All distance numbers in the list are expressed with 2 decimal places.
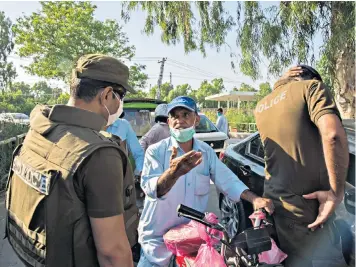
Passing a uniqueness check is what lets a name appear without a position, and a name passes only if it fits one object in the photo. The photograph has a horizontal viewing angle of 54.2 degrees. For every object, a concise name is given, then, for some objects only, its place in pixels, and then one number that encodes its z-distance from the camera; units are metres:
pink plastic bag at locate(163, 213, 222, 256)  1.66
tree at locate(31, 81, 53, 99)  82.94
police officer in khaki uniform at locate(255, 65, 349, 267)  1.71
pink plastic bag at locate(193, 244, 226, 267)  1.55
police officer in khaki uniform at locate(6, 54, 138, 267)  1.22
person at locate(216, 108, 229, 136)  11.39
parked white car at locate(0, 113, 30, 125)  7.58
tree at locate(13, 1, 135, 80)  20.05
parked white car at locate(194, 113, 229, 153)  7.81
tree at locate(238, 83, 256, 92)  56.34
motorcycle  1.41
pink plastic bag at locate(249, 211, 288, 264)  1.54
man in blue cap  1.97
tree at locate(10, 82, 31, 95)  81.09
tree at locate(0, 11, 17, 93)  35.53
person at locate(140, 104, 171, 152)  4.64
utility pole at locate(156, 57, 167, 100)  29.32
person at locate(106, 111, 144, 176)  3.88
